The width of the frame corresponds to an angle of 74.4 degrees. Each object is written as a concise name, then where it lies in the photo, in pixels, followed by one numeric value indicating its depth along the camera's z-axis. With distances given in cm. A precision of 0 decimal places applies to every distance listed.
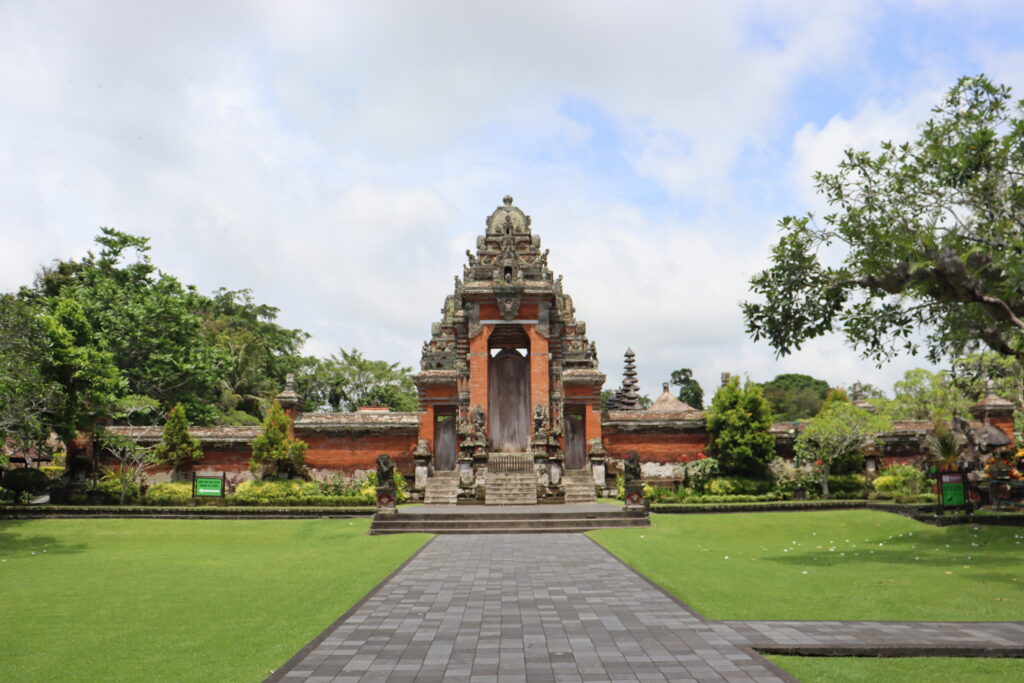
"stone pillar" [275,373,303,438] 2570
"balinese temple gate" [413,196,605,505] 2220
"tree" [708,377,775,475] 2412
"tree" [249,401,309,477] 2442
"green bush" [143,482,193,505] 2192
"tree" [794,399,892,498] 2288
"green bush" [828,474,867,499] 2348
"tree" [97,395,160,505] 2238
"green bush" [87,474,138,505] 2256
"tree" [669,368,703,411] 7612
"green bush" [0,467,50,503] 2161
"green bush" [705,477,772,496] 2367
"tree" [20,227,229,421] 2966
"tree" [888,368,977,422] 3694
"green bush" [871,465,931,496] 2264
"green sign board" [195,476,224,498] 2234
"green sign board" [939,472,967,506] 1655
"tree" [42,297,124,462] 2011
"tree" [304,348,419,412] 5419
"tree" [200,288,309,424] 4366
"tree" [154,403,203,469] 2431
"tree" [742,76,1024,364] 1103
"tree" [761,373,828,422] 7038
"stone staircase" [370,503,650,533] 1652
